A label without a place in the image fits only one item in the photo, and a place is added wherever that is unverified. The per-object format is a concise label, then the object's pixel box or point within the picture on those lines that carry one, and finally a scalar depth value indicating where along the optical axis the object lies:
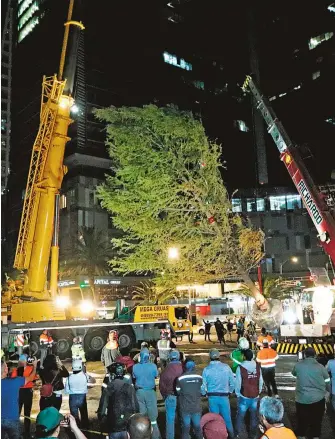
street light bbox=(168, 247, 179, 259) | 17.67
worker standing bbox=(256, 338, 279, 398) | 10.78
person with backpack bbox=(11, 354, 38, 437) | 8.98
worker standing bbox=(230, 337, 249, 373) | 8.74
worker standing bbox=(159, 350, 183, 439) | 7.83
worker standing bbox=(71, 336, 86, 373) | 10.38
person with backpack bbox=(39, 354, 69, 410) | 7.74
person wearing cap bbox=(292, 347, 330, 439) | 7.26
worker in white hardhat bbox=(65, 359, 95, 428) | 7.88
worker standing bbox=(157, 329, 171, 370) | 14.27
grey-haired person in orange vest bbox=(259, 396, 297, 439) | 3.89
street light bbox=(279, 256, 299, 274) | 53.41
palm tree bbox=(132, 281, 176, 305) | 38.09
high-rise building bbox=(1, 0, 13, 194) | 64.25
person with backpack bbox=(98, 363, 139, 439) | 6.05
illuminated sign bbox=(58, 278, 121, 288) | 21.81
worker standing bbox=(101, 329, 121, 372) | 13.56
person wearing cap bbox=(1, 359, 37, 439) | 6.53
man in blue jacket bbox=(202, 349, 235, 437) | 7.50
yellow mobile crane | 18.17
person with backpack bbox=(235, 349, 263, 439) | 8.02
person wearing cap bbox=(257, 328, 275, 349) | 11.50
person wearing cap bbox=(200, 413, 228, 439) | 3.53
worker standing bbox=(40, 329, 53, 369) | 17.94
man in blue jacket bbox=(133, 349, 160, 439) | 7.79
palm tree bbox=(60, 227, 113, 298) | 44.91
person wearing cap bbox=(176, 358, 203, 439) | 7.31
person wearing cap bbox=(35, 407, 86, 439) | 3.64
